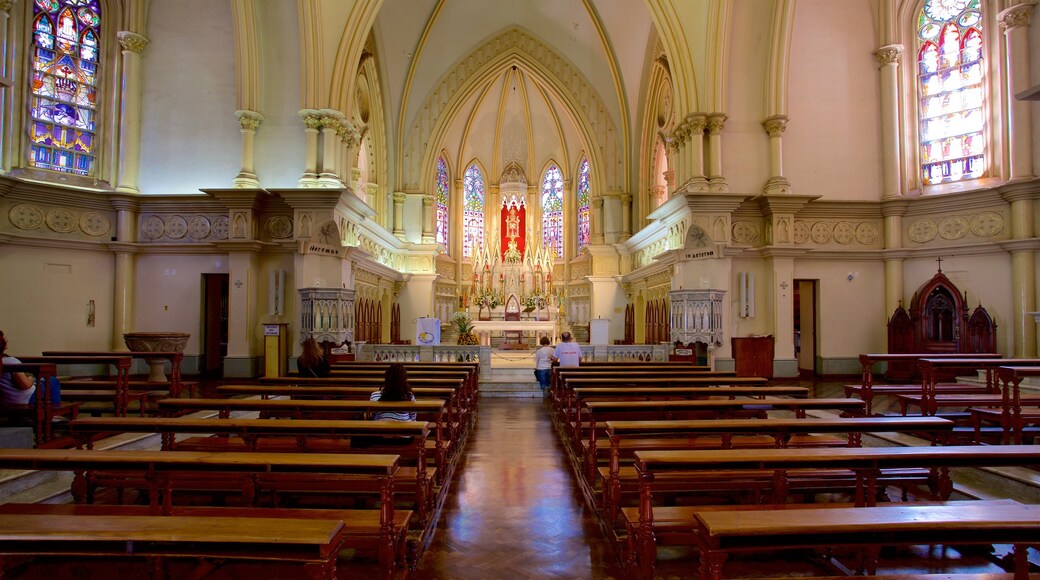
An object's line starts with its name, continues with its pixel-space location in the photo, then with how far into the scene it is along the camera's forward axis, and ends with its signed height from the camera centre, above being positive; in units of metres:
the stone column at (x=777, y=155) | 14.96 +4.39
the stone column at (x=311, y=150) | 14.68 +4.39
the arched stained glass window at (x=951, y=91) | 14.41 +5.90
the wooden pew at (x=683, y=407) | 5.30 -0.77
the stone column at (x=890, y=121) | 15.38 +5.36
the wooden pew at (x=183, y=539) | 2.33 -0.86
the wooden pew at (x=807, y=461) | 3.29 -0.78
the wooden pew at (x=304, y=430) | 4.21 -0.78
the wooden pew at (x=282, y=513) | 3.54 -1.20
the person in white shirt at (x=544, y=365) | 11.88 -0.86
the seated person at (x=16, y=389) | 5.72 -0.66
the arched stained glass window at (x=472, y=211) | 28.92 +5.62
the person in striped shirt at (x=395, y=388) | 5.38 -0.60
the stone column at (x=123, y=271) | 14.62 +1.30
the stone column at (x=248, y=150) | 14.70 +4.41
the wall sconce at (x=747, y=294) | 14.85 +0.76
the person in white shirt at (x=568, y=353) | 10.91 -0.56
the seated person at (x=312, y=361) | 8.30 -0.54
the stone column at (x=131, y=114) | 14.95 +5.41
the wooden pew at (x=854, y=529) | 2.42 -0.85
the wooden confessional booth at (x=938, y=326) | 13.16 -0.06
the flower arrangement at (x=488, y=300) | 24.14 +0.98
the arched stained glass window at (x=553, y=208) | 28.91 +5.74
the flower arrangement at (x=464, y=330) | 17.95 -0.21
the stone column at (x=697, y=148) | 14.88 +4.53
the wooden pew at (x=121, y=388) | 7.01 -0.79
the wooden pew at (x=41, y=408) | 5.60 -0.84
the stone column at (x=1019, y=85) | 12.81 +5.27
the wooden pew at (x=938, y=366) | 6.61 -0.51
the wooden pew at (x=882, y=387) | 7.67 -0.90
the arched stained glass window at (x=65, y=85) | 13.95 +5.87
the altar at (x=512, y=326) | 19.30 -0.09
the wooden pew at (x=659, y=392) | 6.63 -0.79
